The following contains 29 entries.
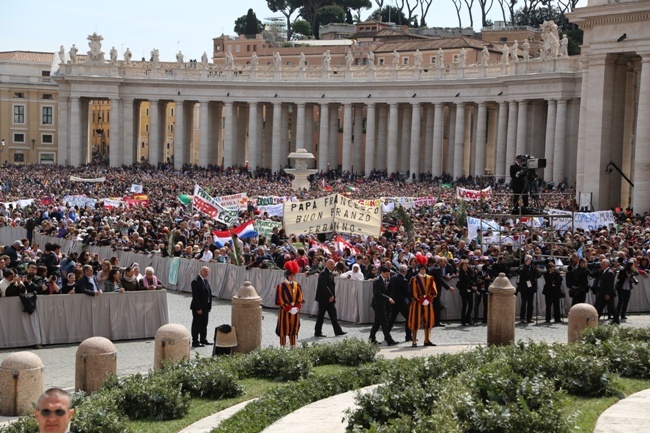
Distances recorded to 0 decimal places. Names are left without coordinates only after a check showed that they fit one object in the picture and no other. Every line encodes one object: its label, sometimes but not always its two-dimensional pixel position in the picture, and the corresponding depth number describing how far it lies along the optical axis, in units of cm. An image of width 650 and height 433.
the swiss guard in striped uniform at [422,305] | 2402
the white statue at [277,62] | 9794
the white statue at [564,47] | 7861
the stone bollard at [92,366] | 1806
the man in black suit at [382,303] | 2425
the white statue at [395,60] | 9356
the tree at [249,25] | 17788
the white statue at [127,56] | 10188
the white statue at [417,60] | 9119
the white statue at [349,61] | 9547
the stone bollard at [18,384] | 1703
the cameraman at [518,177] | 2894
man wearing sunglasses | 843
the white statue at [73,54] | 10050
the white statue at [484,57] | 8606
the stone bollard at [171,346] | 1939
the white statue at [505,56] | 8469
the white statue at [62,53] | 10989
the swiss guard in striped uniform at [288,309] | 2277
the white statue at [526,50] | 8257
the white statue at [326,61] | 9619
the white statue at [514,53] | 8231
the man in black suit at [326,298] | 2549
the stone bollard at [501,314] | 2275
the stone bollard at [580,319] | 2152
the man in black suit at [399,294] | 2483
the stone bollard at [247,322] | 2130
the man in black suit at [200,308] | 2442
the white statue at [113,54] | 10095
